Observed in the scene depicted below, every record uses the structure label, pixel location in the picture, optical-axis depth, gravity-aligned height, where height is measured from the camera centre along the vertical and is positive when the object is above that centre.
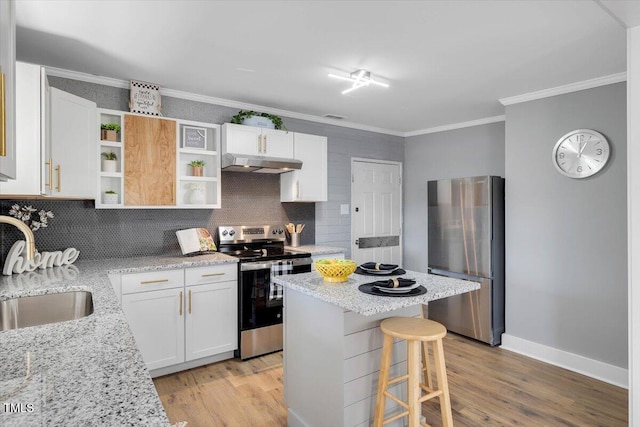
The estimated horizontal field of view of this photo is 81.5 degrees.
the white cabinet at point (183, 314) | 2.87 -0.82
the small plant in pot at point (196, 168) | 3.47 +0.44
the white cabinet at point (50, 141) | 2.12 +0.48
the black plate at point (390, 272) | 2.34 -0.38
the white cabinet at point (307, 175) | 4.03 +0.44
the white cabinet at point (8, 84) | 0.85 +0.34
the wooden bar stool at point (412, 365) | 1.81 -0.78
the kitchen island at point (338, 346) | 1.90 -0.73
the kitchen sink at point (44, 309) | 1.80 -0.48
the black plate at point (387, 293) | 1.85 -0.40
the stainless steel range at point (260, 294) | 3.32 -0.73
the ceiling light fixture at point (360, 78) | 2.96 +1.09
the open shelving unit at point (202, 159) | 3.40 +0.49
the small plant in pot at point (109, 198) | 3.02 +0.14
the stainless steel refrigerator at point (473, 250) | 3.70 -0.39
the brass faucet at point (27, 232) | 1.88 -0.09
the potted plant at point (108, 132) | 3.01 +0.68
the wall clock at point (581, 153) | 3.08 +0.51
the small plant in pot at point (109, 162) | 3.02 +0.43
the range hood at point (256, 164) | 3.43 +0.49
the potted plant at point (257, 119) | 3.67 +0.95
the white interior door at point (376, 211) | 4.93 +0.04
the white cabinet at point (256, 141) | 3.54 +0.73
